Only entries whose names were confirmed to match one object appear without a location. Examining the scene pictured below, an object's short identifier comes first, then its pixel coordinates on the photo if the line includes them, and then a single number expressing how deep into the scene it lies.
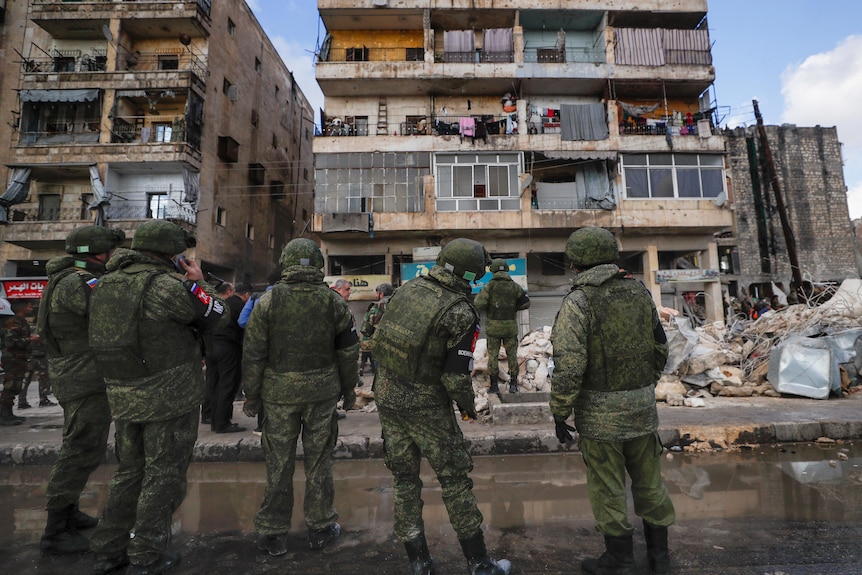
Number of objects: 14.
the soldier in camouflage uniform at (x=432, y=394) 2.24
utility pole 18.24
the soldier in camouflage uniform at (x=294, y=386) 2.66
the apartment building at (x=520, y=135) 15.66
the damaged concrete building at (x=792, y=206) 26.94
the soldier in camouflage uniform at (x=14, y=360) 5.72
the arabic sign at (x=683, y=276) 15.84
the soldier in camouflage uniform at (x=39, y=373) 7.00
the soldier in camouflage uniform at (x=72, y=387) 2.66
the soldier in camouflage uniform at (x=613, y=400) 2.28
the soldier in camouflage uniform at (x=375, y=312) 6.64
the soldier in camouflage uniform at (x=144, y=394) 2.34
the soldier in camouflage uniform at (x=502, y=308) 6.23
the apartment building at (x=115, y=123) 16.78
